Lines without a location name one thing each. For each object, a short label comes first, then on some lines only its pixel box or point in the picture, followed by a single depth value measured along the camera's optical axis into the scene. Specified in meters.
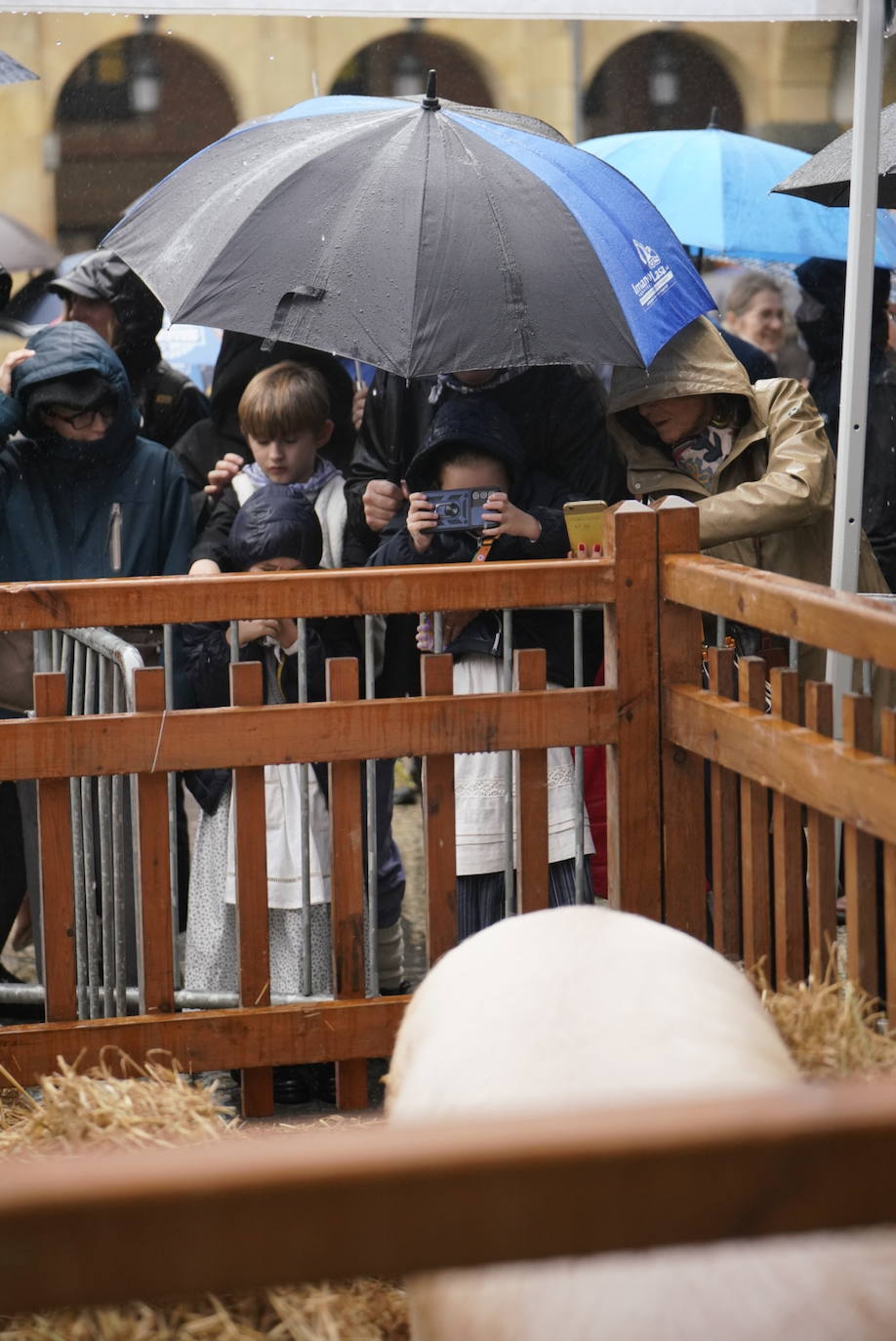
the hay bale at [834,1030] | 4.32
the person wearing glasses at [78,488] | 8.19
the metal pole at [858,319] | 7.73
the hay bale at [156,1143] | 3.81
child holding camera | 7.16
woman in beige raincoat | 7.52
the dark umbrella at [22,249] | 13.34
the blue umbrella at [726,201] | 11.68
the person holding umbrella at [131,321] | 10.02
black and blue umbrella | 7.23
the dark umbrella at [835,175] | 9.21
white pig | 2.77
